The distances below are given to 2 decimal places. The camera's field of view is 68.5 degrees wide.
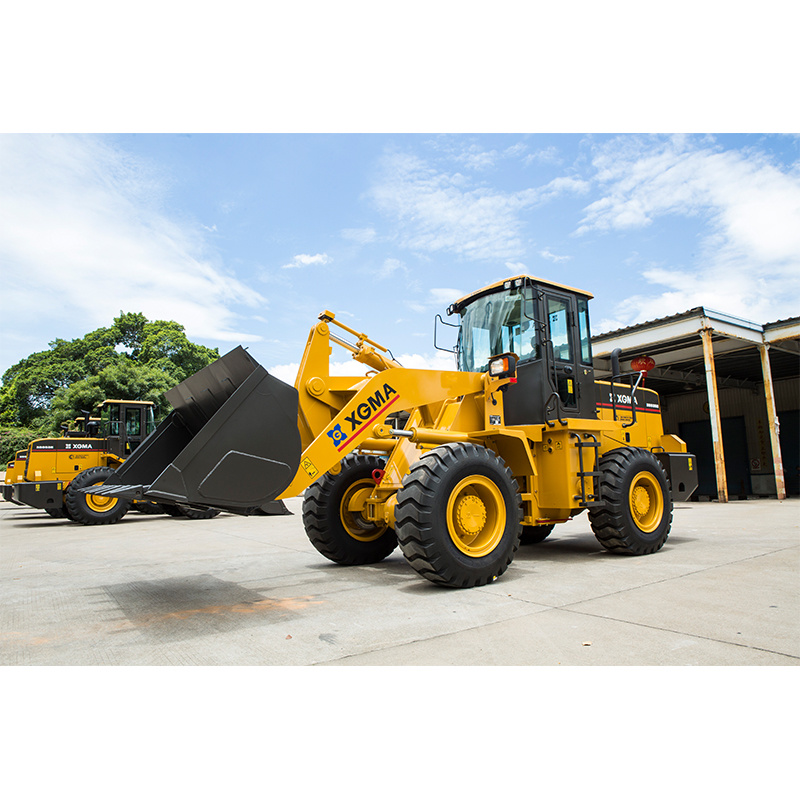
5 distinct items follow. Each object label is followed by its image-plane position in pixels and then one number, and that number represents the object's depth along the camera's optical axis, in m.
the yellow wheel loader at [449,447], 4.44
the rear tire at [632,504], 6.61
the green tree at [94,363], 38.03
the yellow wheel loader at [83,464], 13.72
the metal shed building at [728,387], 16.88
